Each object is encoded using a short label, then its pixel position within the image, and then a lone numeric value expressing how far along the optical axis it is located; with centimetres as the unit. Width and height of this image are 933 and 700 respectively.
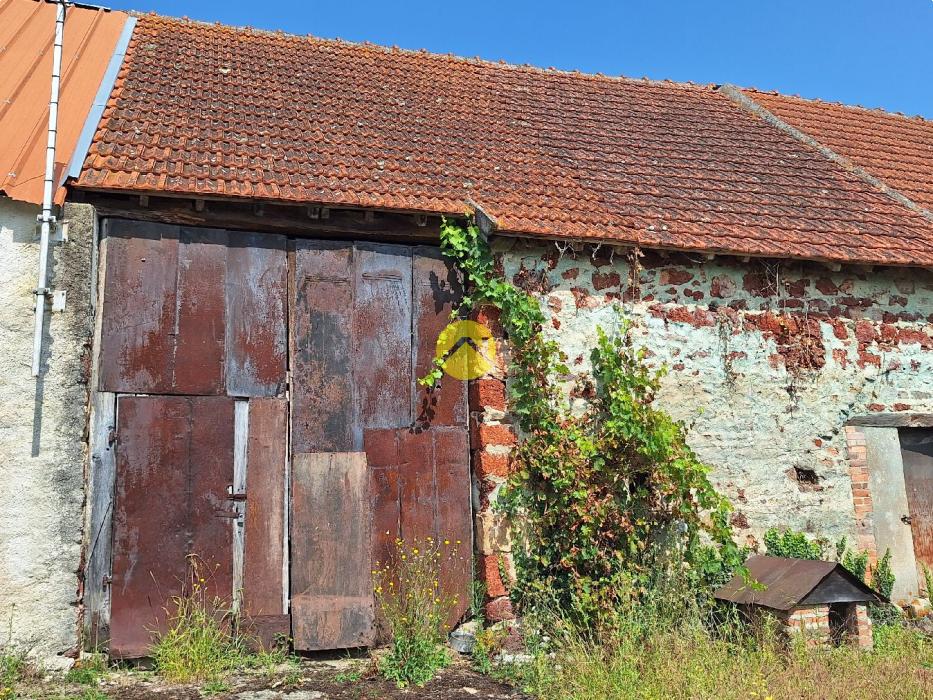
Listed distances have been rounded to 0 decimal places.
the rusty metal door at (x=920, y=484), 686
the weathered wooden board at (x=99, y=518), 496
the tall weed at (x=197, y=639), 485
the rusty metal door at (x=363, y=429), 543
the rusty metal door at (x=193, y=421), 512
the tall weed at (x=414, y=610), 510
